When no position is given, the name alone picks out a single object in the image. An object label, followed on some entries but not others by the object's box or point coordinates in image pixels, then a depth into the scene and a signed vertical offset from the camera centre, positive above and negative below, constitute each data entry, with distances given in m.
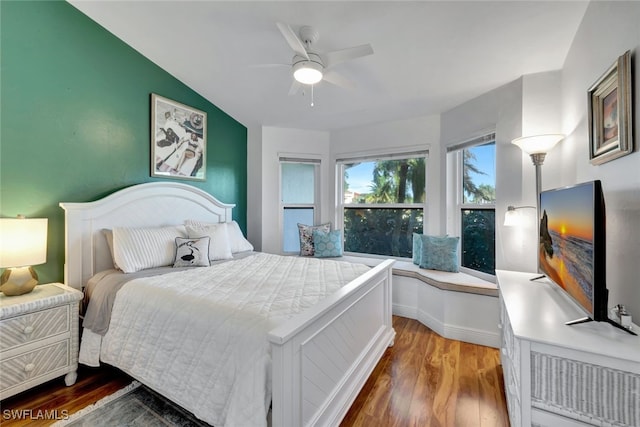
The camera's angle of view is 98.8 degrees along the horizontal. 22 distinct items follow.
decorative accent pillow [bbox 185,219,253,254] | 2.98 -0.27
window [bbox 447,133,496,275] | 2.80 +0.15
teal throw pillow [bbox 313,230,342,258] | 3.74 -0.42
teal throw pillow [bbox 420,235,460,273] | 2.99 -0.44
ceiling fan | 1.80 +1.09
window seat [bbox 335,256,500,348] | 2.50 -0.89
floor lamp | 1.94 +0.50
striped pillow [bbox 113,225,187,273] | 2.17 -0.29
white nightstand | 1.61 -0.78
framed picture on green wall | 2.83 +0.82
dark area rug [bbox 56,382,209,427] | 1.56 -1.19
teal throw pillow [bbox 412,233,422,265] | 3.30 -0.41
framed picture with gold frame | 1.21 +0.50
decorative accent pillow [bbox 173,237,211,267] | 2.39 -0.35
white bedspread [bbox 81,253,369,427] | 1.17 -0.61
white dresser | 0.92 -0.57
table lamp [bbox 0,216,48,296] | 1.71 -0.24
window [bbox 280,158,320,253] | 4.05 +0.25
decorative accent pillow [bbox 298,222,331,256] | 3.82 -0.35
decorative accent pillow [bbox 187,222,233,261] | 2.67 -0.24
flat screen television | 1.06 -0.14
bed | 1.13 -0.61
